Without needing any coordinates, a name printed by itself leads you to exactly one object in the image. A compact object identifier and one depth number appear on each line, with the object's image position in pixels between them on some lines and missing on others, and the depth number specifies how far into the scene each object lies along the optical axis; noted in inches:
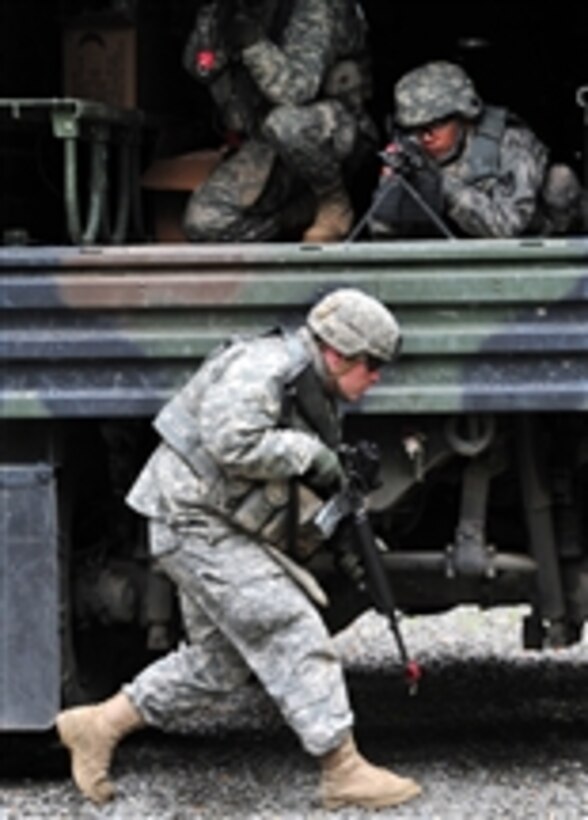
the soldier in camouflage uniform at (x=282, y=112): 482.0
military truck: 416.2
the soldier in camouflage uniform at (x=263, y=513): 407.5
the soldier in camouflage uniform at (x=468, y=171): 456.4
